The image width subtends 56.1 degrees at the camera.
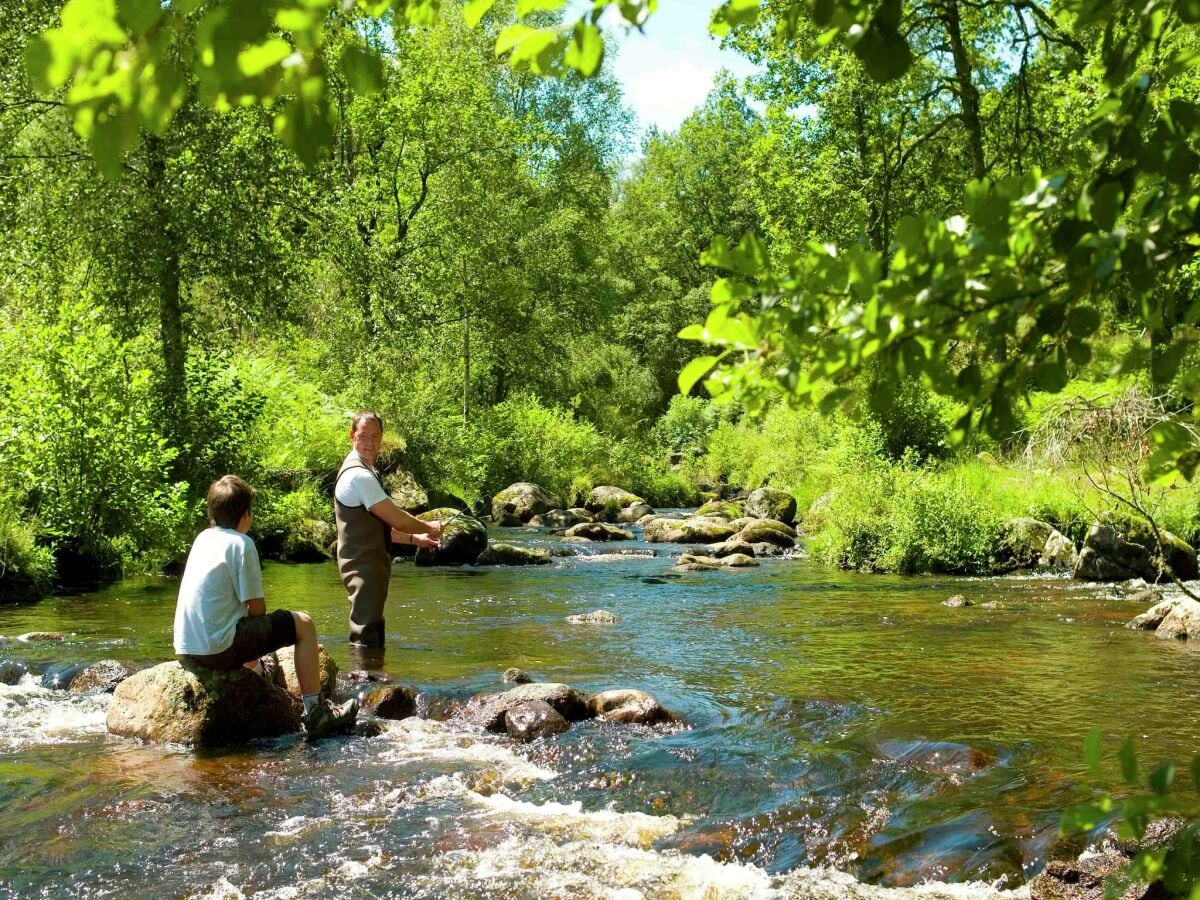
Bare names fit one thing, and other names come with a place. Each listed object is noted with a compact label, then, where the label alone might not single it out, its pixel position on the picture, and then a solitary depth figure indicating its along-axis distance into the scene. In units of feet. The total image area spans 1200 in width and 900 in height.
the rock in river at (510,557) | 61.87
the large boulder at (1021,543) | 56.34
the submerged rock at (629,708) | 25.94
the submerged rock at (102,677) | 28.81
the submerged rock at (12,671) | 29.71
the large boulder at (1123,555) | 48.91
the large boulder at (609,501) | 100.27
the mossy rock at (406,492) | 81.05
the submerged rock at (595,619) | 40.63
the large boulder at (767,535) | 71.82
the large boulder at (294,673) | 27.14
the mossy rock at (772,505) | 85.61
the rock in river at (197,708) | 24.35
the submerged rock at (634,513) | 96.59
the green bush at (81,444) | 47.93
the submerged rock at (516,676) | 29.14
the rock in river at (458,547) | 62.08
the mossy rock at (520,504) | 93.61
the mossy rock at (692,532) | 76.74
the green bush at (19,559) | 44.34
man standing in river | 29.50
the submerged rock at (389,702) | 26.89
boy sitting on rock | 23.80
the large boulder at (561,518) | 89.51
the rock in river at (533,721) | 24.82
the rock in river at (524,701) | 25.89
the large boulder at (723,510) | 85.61
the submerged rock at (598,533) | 79.25
